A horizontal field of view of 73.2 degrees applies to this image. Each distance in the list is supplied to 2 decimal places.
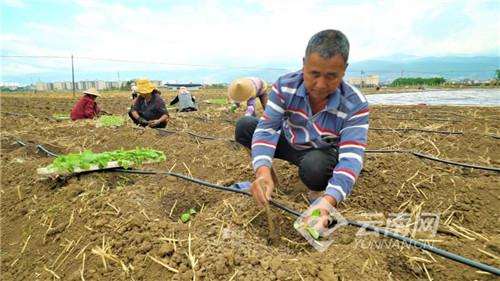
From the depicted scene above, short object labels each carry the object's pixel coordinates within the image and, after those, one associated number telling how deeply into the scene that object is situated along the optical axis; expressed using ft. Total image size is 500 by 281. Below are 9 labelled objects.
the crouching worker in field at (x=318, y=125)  6.40
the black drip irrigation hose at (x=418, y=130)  16.24
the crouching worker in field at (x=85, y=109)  25.80
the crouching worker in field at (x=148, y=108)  20.36
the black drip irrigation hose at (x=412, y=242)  5.06
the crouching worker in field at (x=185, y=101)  33.37
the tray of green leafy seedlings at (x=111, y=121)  20.78
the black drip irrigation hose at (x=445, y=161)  10.53
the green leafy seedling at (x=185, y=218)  8.12
